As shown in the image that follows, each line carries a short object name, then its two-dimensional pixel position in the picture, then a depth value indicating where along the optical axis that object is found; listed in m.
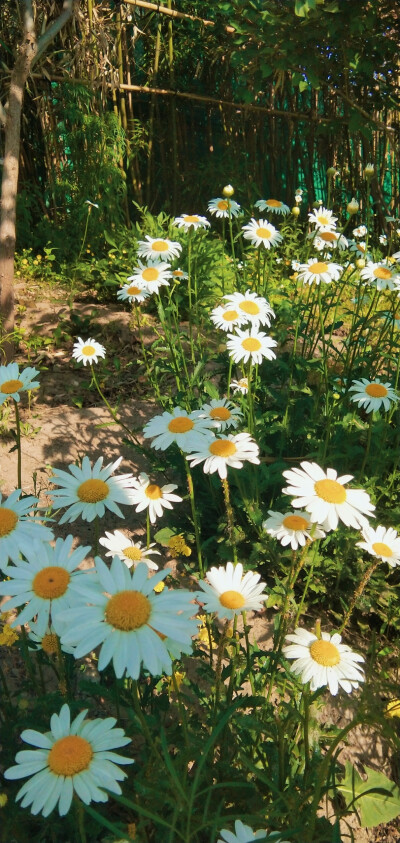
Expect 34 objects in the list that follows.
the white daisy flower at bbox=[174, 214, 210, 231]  2.21
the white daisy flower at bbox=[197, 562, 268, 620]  1.07
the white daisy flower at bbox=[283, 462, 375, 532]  1.10
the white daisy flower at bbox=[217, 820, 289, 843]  0.89
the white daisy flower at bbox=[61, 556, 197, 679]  0.75
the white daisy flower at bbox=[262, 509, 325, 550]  1.22
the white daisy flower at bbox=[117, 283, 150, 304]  2.25
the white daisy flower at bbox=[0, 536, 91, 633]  0.90
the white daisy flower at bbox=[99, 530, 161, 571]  1.21
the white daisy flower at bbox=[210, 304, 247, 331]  1.88
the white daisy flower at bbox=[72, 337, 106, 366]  2.21
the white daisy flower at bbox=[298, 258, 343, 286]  2.04
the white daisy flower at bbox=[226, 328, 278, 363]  1.71
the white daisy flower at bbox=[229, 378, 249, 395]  1.86
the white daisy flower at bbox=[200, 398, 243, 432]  1.56
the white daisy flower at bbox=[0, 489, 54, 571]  1.02
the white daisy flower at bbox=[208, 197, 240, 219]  2.44
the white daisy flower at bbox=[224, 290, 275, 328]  1.90
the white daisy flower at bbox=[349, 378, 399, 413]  1.75
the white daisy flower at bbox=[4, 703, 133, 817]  0.77
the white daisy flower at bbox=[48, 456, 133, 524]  1.16
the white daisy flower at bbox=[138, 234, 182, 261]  2.20
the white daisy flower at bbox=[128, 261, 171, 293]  2.07
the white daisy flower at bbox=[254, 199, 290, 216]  2.41
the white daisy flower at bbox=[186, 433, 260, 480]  1.35
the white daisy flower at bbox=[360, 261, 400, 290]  2.02
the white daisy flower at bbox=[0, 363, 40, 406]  1.43
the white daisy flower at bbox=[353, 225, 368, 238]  2.52
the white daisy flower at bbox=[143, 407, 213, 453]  1.42
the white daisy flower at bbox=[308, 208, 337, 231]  2.34
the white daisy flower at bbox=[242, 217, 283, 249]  2.23
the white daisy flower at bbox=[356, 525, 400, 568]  1.24
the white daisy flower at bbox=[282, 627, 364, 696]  1.11
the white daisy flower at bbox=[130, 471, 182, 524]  1.39
